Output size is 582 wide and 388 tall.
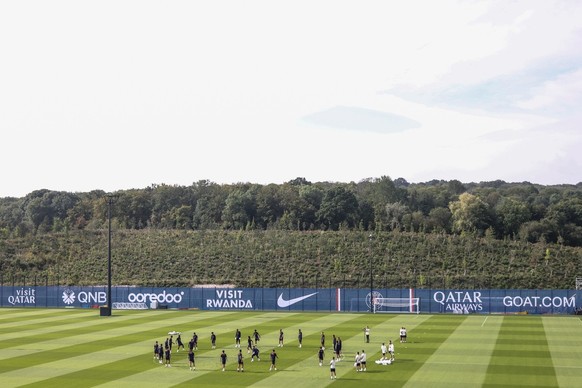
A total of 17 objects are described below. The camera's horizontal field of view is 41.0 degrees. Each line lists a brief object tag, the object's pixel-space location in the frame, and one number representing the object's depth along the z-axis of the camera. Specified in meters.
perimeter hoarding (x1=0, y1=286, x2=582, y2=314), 87.56
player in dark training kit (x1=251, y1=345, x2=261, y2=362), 49.75
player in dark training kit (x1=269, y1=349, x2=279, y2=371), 46.31
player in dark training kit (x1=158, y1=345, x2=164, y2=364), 49.26
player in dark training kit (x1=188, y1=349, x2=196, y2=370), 46.19
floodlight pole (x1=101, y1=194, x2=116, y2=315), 84.31
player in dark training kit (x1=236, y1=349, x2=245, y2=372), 45.89
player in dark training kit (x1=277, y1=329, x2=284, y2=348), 56.52
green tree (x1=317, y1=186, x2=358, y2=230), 167.88
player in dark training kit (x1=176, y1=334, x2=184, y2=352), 53.97
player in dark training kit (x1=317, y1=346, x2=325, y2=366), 47.72
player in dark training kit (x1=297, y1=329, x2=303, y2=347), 56.50
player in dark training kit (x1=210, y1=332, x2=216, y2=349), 56.50
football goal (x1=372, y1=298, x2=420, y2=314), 89.94
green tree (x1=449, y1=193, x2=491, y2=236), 161.62
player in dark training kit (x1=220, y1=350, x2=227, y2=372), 46.34
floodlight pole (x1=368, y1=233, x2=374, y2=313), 90.31
